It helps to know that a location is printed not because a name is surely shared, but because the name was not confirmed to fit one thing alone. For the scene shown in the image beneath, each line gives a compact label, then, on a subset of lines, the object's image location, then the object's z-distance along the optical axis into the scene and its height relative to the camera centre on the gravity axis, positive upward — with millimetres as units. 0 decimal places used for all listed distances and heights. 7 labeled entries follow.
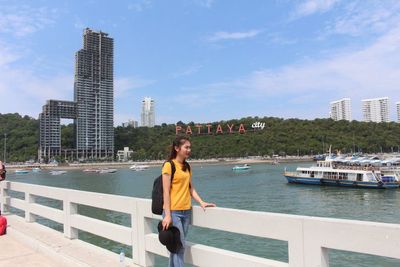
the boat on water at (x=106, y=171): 117512 -6236
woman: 4230 -508
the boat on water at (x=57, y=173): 112688 -6236
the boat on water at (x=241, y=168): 113275 -6209
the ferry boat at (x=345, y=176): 51438 -4339
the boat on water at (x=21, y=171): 126500 -6371
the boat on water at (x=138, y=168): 133425 -6343
